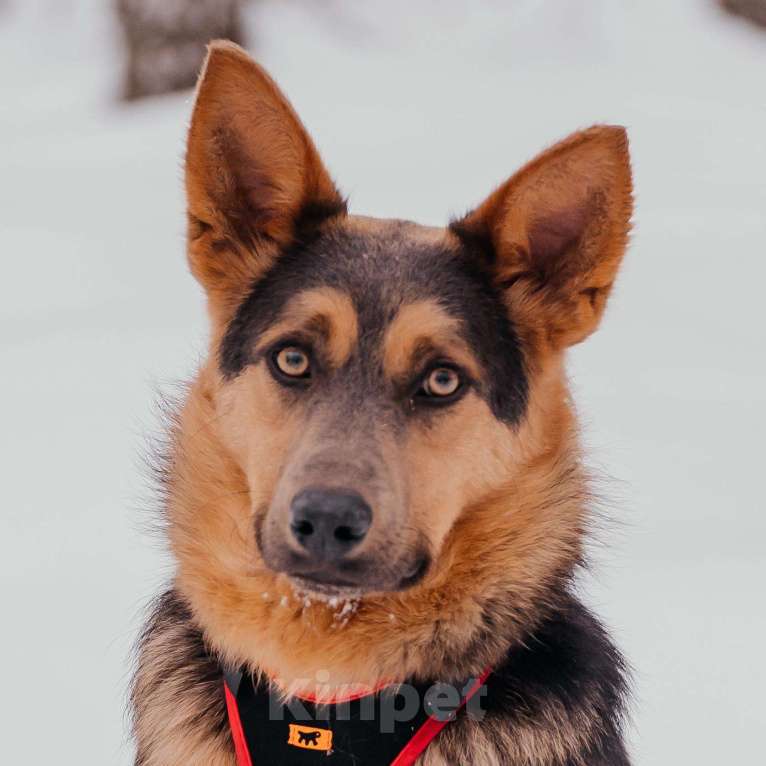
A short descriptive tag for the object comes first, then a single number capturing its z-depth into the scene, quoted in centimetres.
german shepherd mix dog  313
